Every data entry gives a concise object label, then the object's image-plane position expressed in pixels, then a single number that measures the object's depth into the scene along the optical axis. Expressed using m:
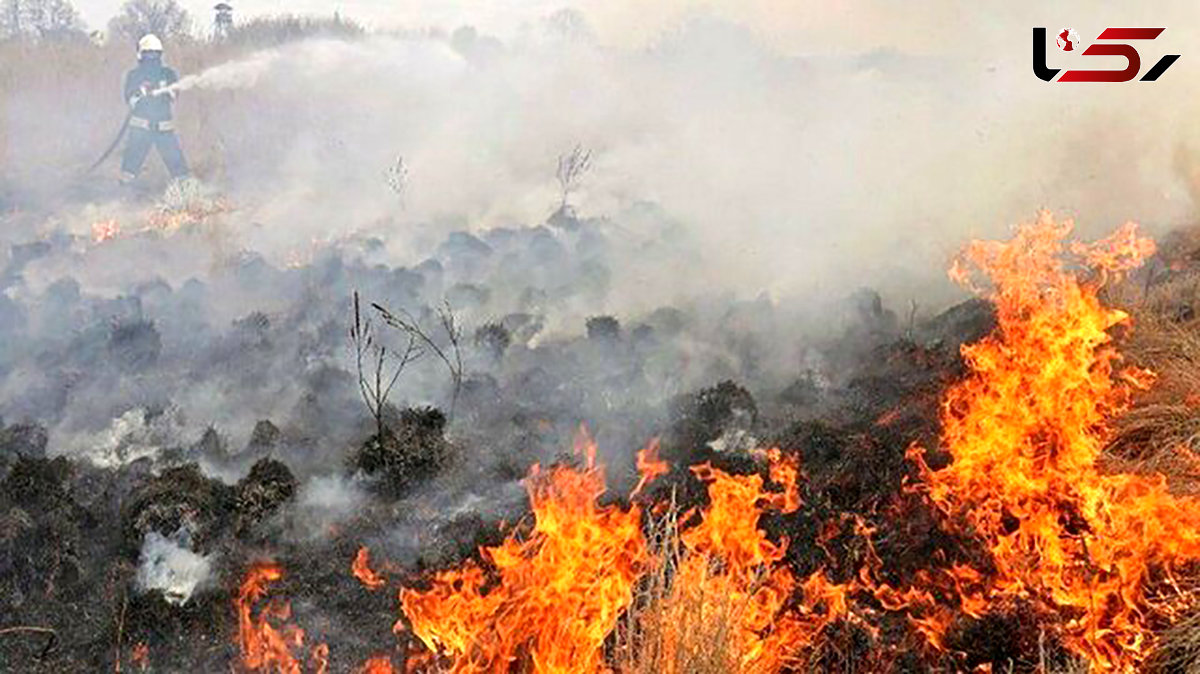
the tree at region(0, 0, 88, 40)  30.65
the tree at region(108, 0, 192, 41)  46.91
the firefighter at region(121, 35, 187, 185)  18.80
